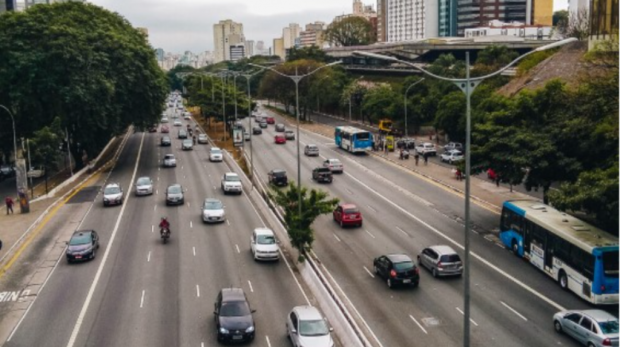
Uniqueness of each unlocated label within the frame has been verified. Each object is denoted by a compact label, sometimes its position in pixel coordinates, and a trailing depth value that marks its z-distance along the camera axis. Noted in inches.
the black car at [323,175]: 2190.0
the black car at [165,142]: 3371.1
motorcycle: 1466.5
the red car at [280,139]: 3304.6
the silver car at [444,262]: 1198.9
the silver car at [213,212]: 1647.4
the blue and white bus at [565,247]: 1032.2
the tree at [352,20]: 7830.7
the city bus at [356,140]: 2828.2
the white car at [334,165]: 2374.5
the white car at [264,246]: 1326.3
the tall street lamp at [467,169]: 701.9
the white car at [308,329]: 865.5
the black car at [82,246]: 1320.1
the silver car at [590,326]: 850.1
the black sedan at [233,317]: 911.0
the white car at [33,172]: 2051.7
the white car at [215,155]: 2743.6
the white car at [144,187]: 2022.6
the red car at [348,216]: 1600.6
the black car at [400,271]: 1138.7
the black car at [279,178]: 2153.1
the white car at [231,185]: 2032.5
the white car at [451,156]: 2566.4
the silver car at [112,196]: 1871.3
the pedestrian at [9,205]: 1855.6
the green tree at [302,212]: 1267.2
